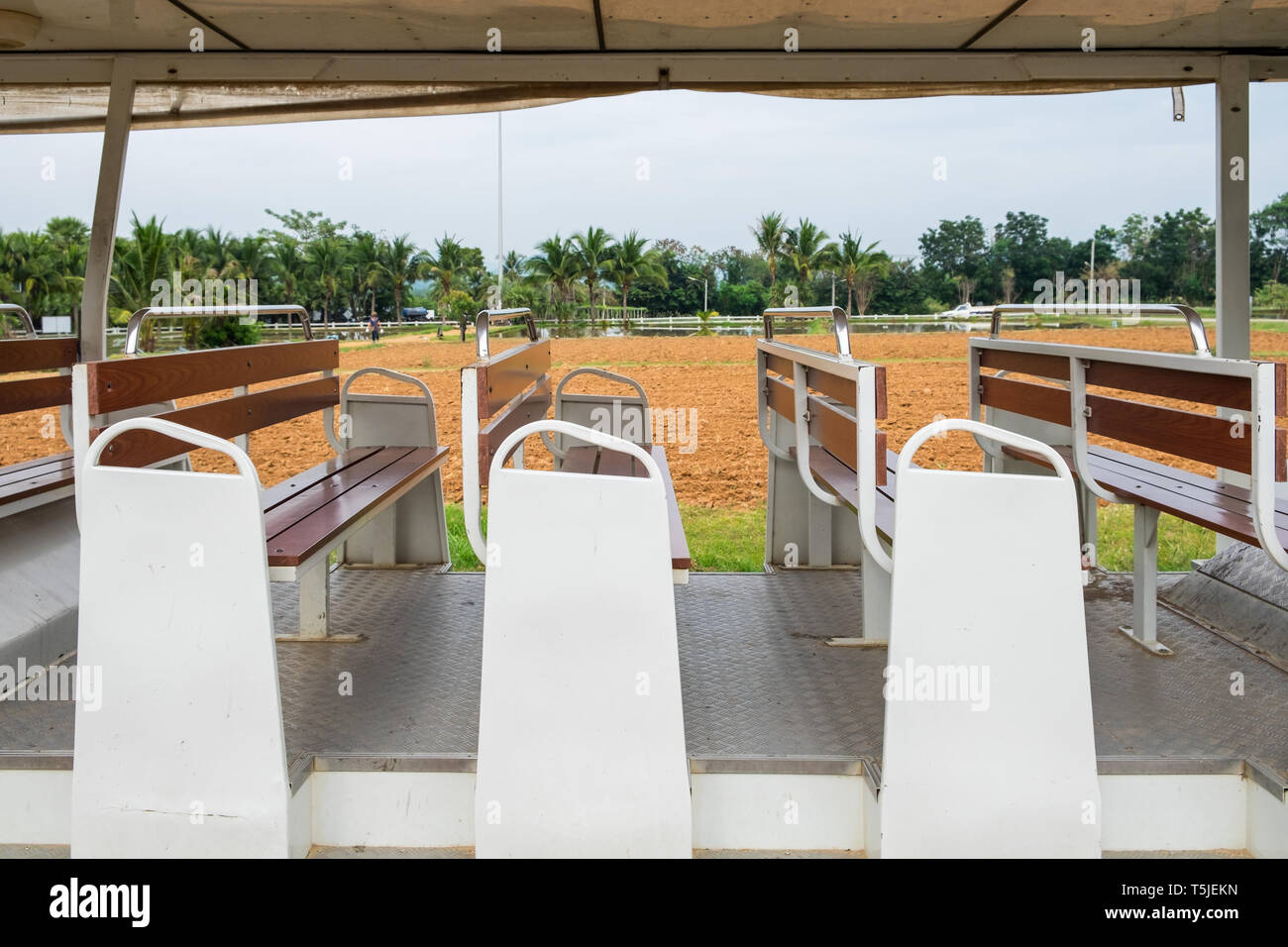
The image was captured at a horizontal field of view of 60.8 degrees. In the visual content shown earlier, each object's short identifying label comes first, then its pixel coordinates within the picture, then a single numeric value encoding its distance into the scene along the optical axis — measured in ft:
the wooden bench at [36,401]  13.97
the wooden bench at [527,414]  9.45
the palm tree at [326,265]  72.74
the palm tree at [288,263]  72.59
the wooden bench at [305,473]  10.55
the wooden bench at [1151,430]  9.48
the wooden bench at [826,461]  9.96
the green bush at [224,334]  56.75
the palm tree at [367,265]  77.41
